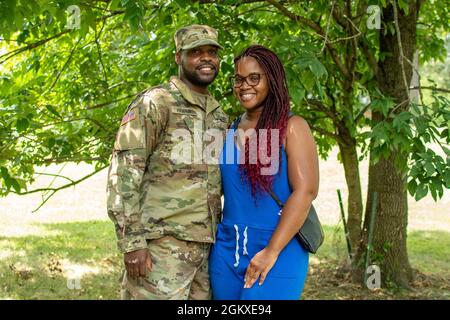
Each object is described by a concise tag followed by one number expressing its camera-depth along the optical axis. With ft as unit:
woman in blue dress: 8.71
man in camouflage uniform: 9.06
